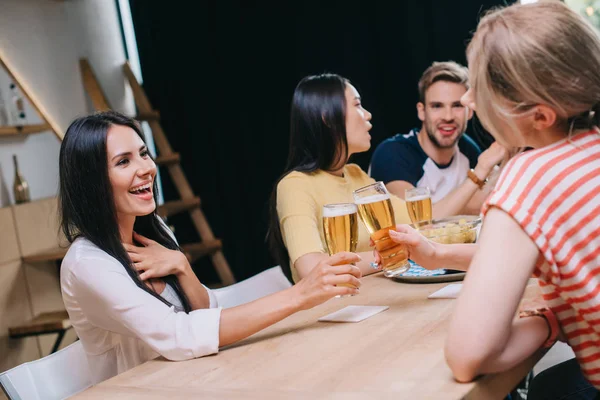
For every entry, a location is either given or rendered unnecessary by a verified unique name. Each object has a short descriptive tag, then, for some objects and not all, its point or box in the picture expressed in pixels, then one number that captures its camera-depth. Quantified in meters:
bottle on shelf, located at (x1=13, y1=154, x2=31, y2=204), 4.17
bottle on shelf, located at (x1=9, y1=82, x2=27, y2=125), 4.19
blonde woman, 0.99
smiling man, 3.28
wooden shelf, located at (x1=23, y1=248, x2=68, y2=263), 3.95
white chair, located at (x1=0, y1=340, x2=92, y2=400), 1.43
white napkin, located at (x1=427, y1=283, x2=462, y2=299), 1.55
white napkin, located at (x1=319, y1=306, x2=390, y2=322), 1.49
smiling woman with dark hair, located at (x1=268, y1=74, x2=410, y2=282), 2.35
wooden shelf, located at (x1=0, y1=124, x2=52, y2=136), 4.05
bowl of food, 1.73
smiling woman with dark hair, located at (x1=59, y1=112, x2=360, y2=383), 1.43
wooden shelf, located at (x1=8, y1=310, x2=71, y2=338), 3.82
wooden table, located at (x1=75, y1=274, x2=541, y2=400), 1.07
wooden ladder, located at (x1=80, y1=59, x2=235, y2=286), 4.76
